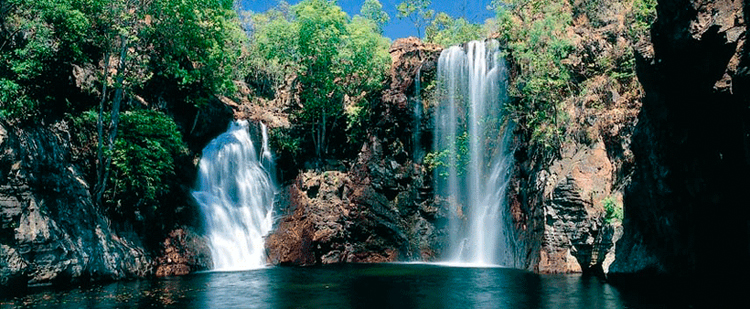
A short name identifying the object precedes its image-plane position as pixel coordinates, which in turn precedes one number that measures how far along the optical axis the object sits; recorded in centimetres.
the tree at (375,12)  5838
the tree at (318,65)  3469
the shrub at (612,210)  1895
